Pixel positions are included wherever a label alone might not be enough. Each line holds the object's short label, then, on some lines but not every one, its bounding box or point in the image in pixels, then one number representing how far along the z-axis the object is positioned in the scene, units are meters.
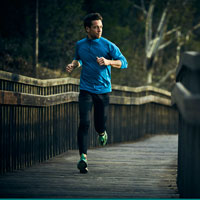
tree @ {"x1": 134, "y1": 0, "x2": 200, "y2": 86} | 41.03
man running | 8.93
